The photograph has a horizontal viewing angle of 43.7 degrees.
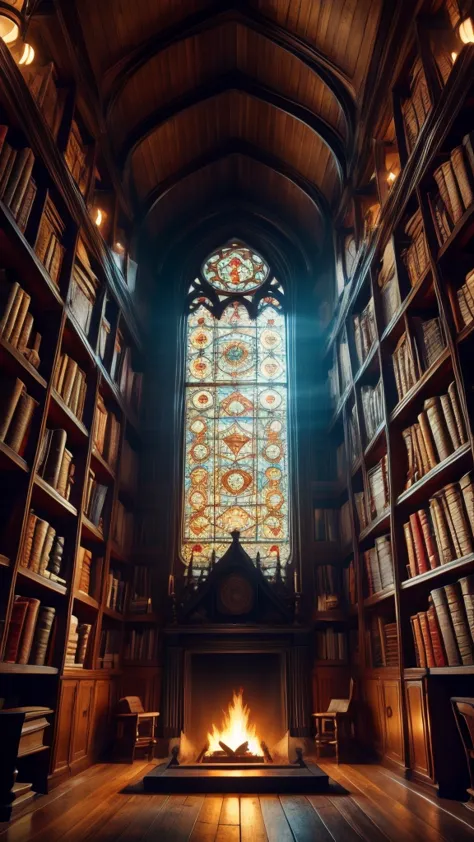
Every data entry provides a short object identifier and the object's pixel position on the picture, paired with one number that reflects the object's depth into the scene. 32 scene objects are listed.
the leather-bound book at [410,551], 3.69
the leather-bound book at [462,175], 3.08
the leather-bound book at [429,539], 3.42
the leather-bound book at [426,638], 3.30
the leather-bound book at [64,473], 4.04
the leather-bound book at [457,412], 3.10
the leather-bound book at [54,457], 3.85
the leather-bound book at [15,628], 3.21
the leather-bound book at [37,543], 3.55
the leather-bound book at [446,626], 3.01
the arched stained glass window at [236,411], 6.15
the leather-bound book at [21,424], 3.27
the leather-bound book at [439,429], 3.27
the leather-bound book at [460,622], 2.90
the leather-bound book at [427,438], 3.44
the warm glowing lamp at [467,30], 3.01
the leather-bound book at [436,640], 3.18
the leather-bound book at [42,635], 3.53
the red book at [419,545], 3.54
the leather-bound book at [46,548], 3.68
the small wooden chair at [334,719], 4.44
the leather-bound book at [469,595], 2.85
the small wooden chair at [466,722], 2.65
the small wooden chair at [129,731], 4.52
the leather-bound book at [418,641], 3.45
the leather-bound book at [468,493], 2.92
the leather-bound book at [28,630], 3.31
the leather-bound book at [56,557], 3.90
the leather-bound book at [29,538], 3.46
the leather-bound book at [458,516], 3.01
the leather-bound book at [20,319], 3.39
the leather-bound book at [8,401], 3.14
